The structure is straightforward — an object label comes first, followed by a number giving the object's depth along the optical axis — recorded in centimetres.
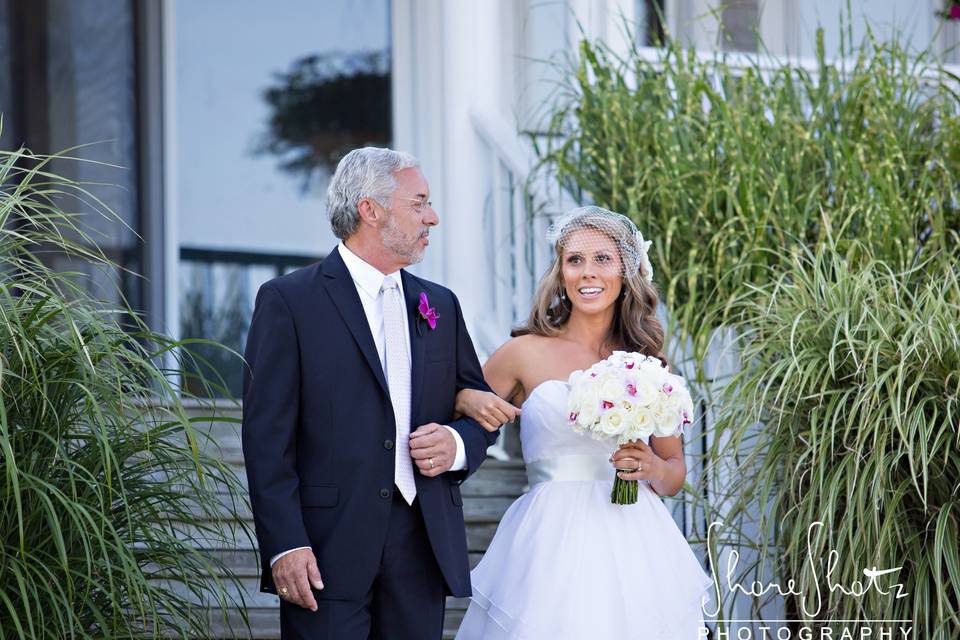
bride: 776
